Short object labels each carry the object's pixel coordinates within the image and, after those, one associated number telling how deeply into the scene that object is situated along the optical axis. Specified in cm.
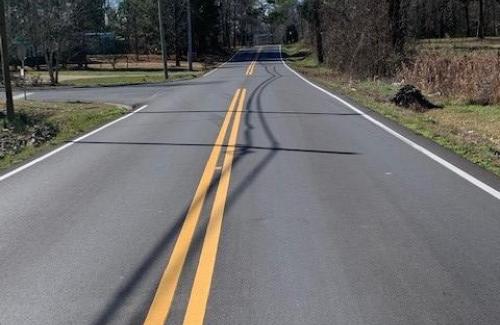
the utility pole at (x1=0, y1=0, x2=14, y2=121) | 1897
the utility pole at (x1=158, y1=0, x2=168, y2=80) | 4184
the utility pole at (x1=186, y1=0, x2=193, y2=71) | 5284
